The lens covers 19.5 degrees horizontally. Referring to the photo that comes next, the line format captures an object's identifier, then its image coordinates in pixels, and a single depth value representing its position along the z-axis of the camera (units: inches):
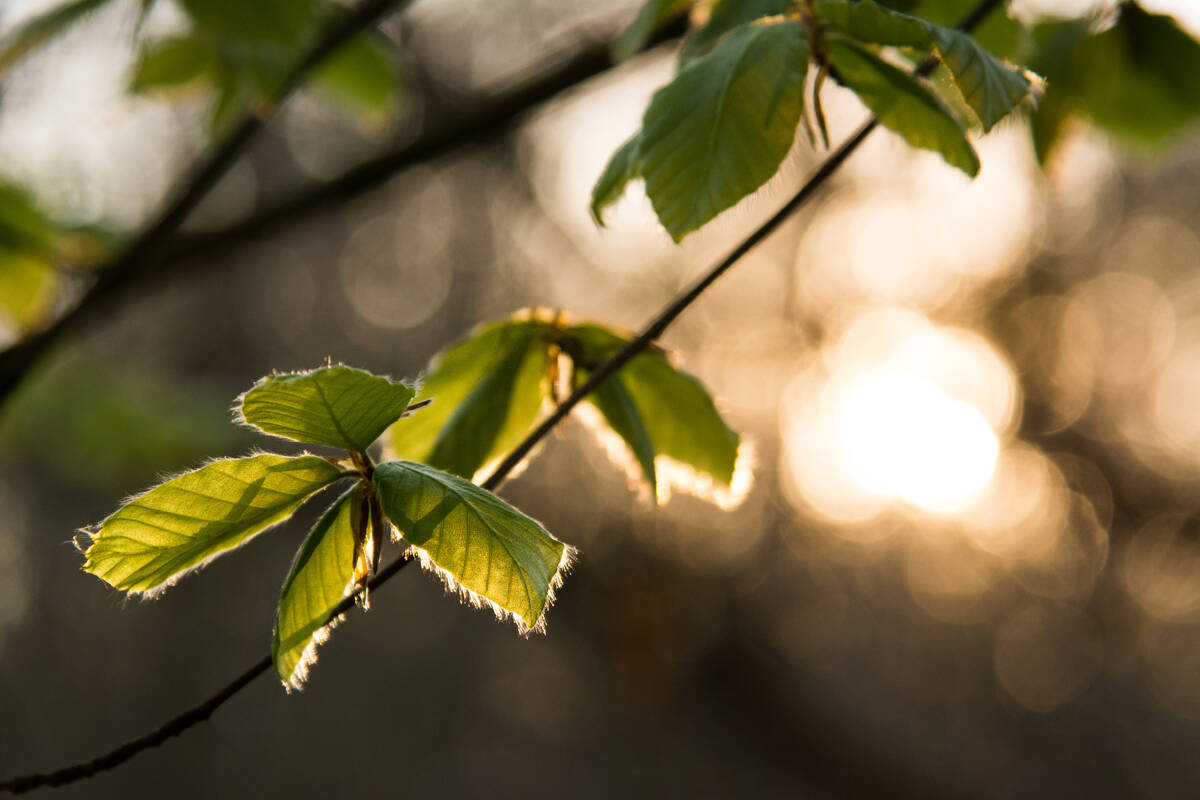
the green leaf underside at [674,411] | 24.5
